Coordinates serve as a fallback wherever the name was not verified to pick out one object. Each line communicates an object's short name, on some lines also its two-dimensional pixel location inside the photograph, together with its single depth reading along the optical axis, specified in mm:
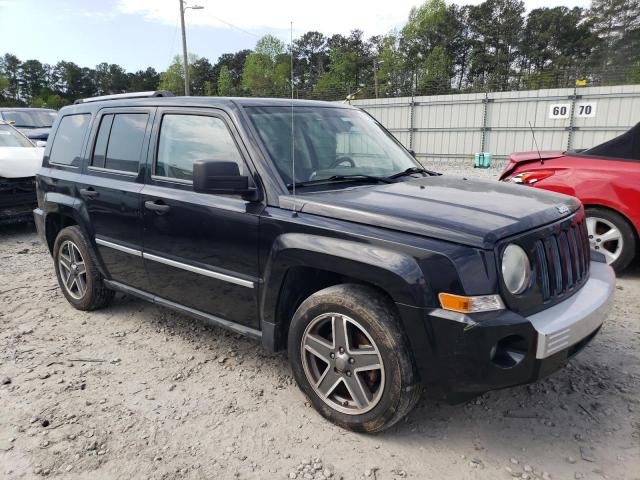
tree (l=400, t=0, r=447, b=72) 69875
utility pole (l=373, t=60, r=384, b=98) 60638
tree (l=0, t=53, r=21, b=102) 104000
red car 5062
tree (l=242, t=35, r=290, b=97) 59681
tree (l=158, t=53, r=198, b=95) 87250
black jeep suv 2365
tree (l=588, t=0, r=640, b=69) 48406
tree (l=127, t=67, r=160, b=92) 105000
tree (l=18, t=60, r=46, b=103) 104312
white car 7691
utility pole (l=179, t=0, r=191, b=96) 25188
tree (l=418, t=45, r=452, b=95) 61438
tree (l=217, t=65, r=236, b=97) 77062
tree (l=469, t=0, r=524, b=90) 63875
